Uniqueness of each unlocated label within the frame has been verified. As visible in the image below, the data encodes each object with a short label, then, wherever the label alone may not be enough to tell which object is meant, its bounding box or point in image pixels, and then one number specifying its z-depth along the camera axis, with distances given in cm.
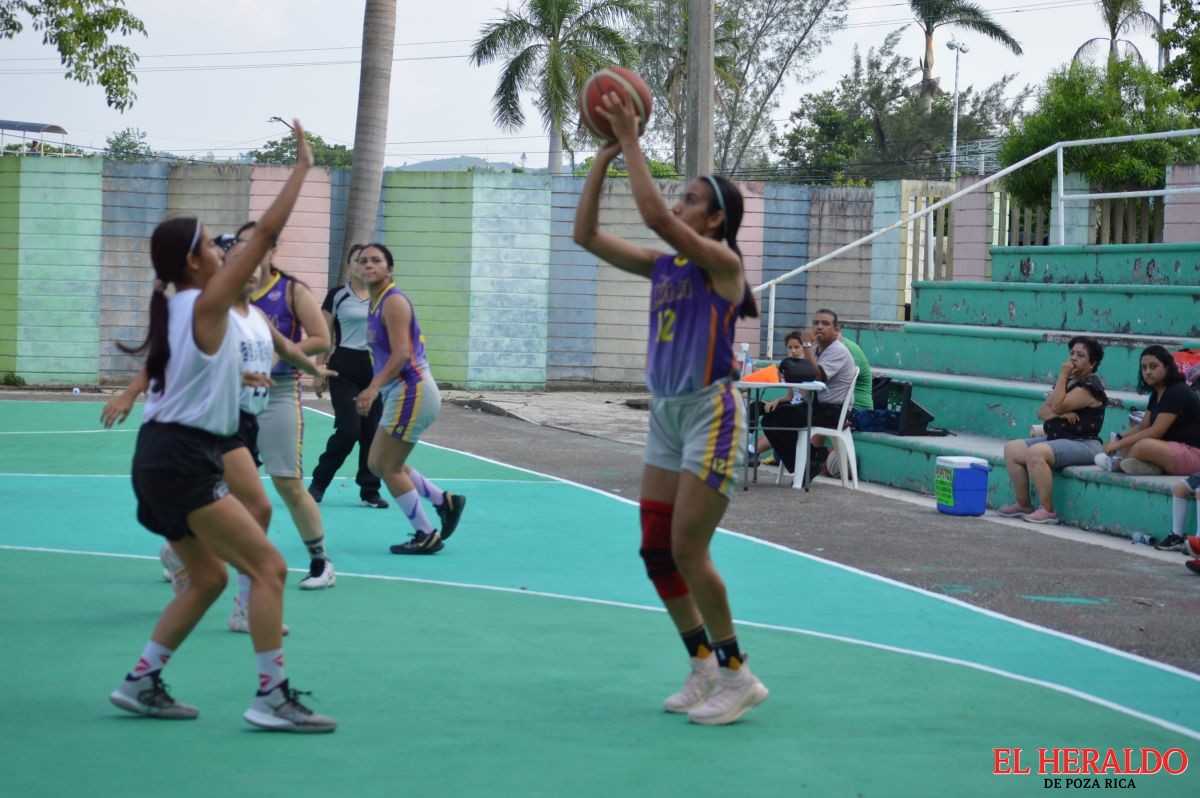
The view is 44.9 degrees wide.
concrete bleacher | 1227
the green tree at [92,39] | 1778
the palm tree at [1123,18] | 5000
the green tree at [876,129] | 5906
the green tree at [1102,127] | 1948
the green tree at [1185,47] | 3059
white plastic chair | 1407
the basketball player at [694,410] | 583
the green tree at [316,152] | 6569
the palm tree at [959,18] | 5444
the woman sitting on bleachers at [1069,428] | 1234
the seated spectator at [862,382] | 1474
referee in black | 1213
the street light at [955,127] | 5441
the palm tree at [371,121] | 2156
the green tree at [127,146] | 5771
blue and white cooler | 1250
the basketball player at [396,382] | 959
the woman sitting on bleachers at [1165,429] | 1143
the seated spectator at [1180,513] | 1080
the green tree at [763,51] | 5406
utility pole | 1802
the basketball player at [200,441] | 550
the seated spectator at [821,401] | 1420
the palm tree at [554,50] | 3850
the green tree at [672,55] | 4731
